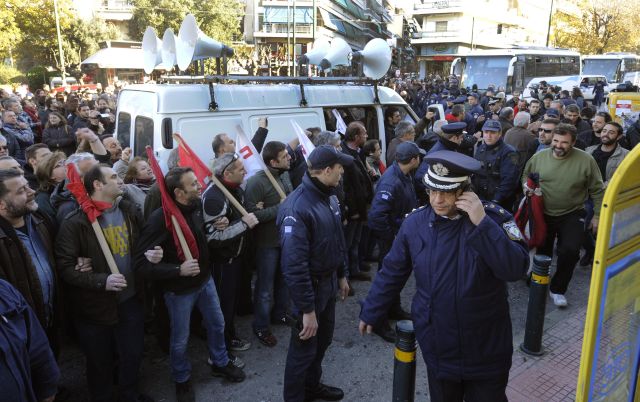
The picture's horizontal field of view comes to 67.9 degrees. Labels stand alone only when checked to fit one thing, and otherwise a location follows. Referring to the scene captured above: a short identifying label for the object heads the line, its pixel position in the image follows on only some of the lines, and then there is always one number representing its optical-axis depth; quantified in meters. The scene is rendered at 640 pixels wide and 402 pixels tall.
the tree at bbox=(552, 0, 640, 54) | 39.48
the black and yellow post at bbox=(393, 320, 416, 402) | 2.64
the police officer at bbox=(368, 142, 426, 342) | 4.39
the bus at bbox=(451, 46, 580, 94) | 23.16
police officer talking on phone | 2.29
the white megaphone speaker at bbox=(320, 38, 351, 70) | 8.30
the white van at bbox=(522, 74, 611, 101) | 23.75
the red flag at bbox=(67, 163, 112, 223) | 3.12
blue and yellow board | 1.89
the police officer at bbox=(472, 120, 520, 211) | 5.65
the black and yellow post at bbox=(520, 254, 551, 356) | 4.11
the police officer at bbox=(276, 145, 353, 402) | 3.06
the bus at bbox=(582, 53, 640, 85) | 29.08
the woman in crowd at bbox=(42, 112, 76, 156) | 7.45
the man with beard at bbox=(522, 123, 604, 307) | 4.79
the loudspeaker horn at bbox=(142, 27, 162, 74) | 6.96
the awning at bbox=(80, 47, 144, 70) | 31.12
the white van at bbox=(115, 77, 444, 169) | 5.38
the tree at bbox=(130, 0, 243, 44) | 36.38
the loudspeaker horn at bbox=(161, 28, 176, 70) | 6.53
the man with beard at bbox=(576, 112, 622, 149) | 7.07
